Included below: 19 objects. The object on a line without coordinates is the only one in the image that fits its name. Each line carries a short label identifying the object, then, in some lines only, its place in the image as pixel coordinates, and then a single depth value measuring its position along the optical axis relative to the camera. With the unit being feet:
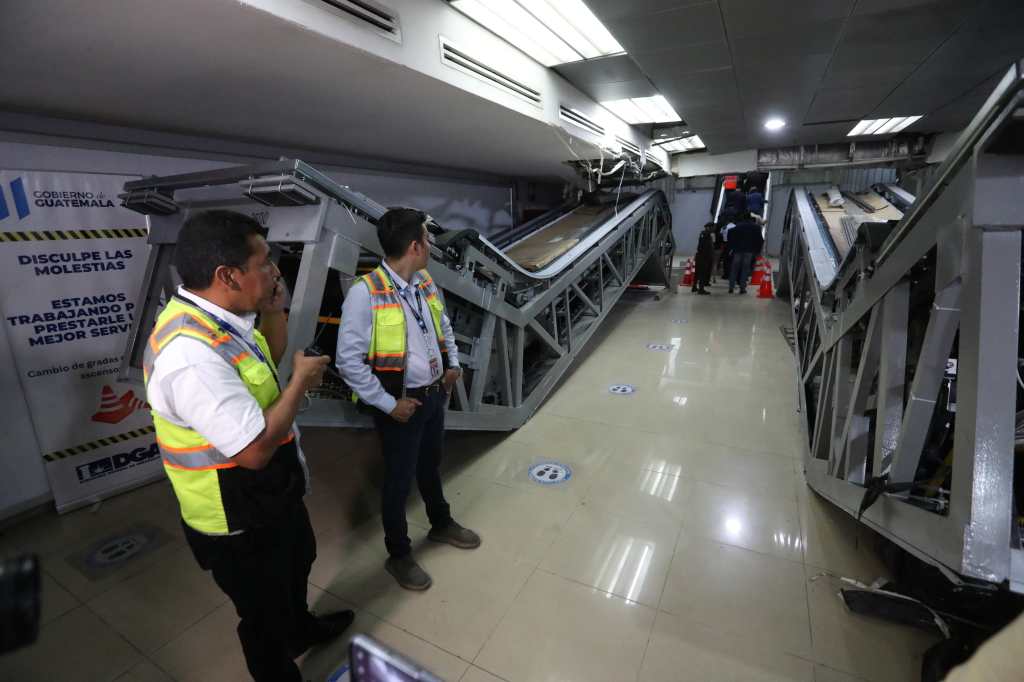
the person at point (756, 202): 35.29
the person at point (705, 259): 27.90
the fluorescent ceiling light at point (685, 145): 26.32
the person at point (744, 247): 26.78
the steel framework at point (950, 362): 4.10
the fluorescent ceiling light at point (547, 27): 9.86
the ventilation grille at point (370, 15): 6.89
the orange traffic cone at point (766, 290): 27.61
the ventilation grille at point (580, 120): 14.30
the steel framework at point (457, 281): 6.31
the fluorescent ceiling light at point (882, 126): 20.44
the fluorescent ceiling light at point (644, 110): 17.80
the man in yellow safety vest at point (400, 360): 6.38
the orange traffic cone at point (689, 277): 31.65
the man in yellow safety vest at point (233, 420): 3.84
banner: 8.75
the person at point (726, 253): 29.24
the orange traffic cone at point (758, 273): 30.40
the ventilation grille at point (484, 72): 9.15
